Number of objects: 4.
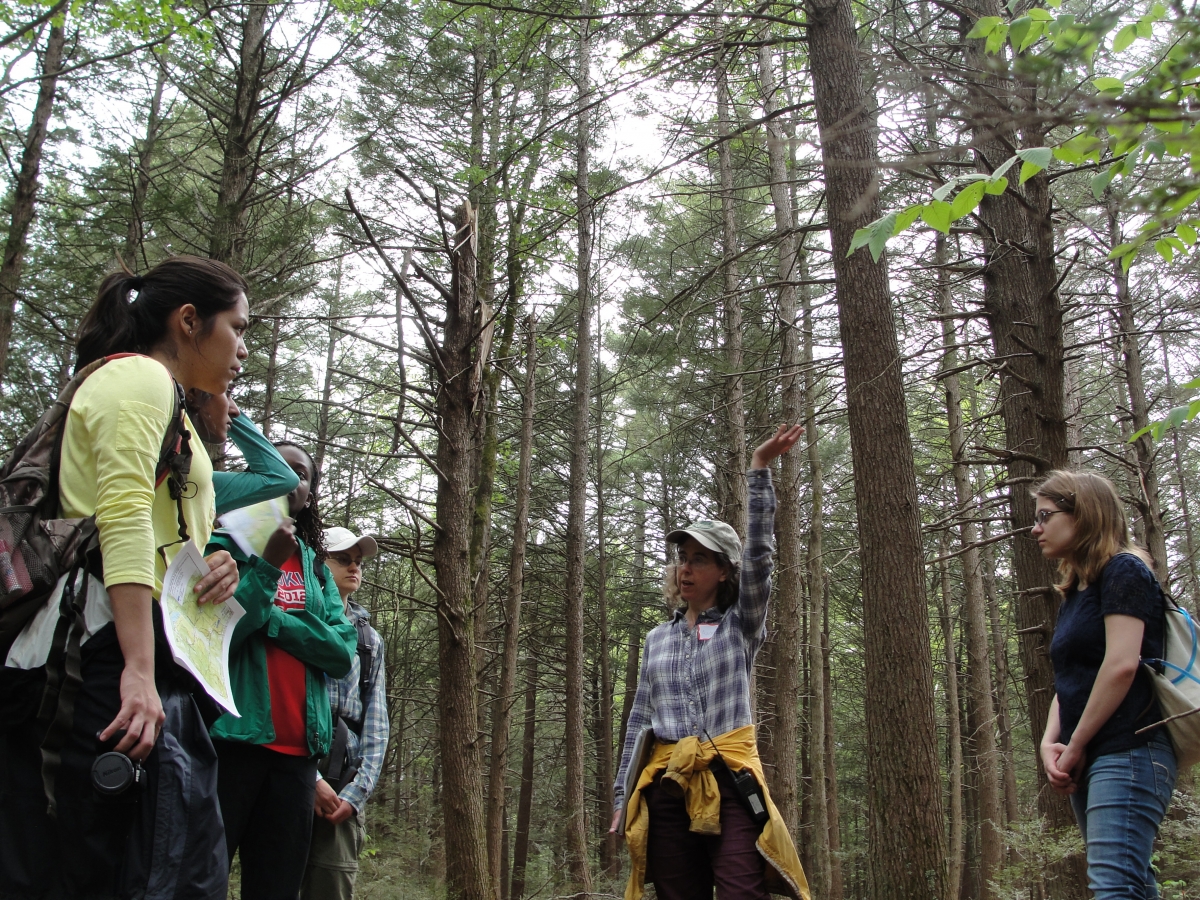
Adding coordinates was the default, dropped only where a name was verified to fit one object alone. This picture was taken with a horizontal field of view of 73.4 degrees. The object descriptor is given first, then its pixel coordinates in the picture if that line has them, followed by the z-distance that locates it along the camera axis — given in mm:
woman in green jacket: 2674
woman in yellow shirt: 1674
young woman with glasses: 2484
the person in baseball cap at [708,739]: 3010
